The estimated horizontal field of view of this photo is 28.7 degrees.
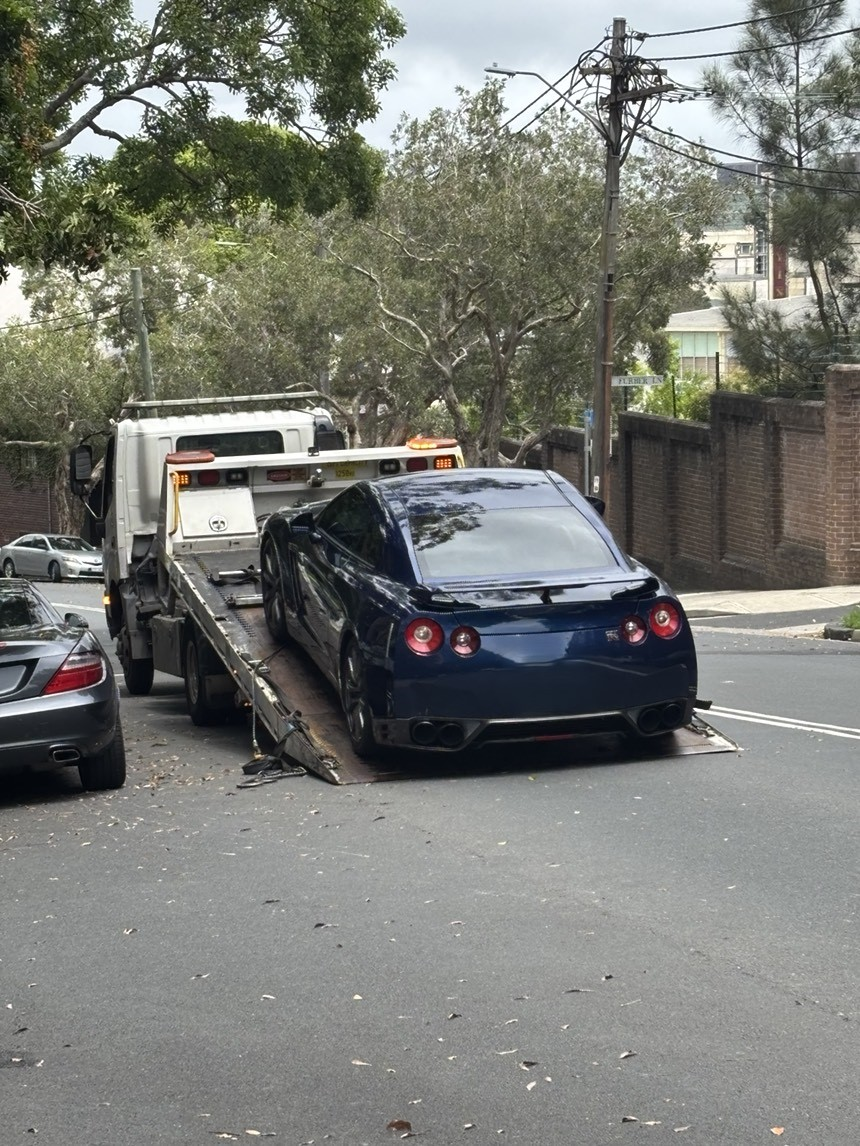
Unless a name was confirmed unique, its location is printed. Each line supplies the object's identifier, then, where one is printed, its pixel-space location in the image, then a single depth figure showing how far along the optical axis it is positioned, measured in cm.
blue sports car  936
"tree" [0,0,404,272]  2067
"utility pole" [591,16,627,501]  2548
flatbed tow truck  1072
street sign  2394
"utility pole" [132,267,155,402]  4053
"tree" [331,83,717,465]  3219
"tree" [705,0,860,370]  2648
